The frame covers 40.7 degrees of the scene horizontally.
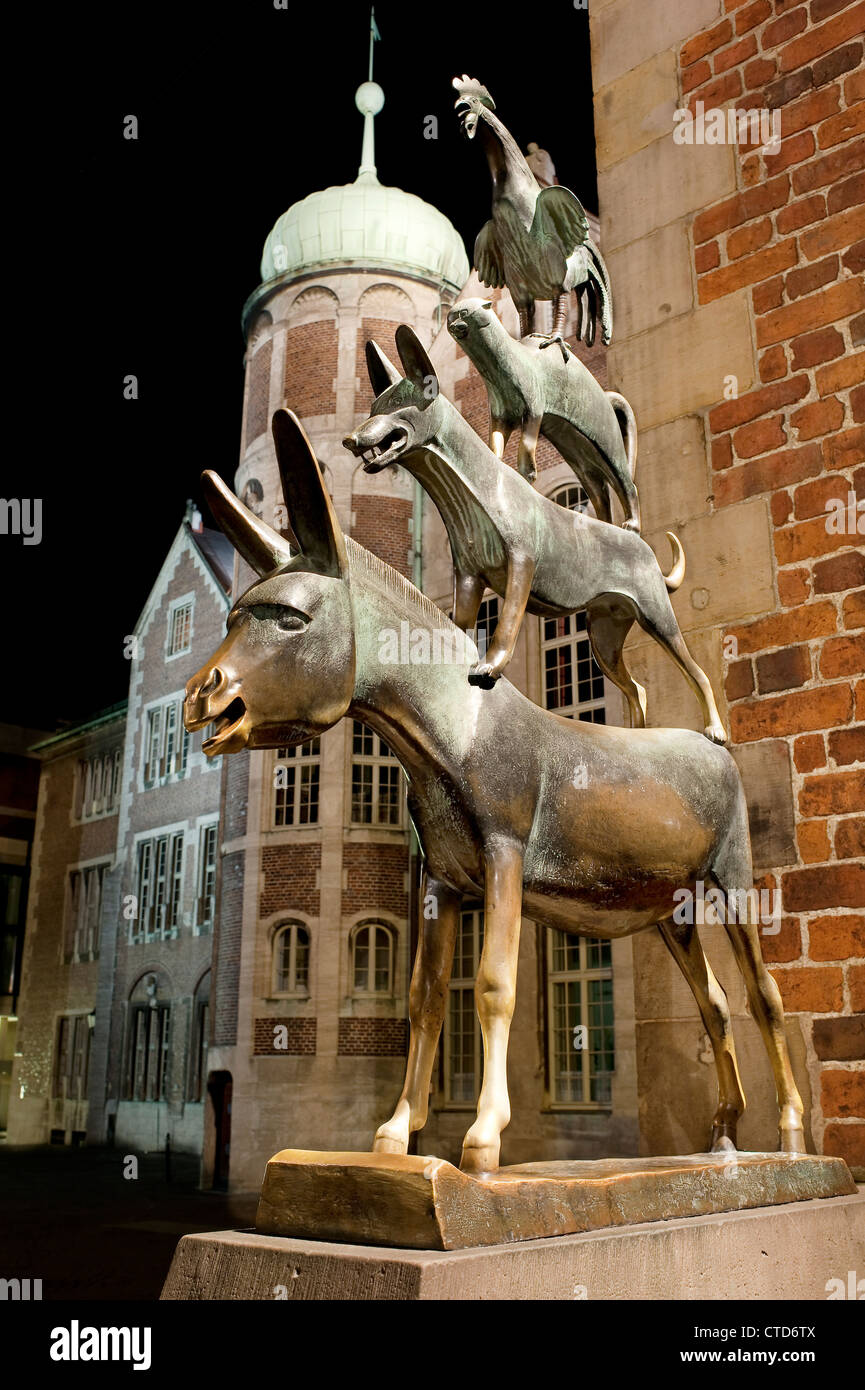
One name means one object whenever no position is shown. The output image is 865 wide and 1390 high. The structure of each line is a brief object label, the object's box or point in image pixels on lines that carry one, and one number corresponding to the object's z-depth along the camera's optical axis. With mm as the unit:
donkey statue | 2309
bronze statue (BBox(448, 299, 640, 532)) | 2908
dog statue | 2590
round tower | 18172
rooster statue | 3186
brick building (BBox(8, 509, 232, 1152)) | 25078
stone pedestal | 1896
